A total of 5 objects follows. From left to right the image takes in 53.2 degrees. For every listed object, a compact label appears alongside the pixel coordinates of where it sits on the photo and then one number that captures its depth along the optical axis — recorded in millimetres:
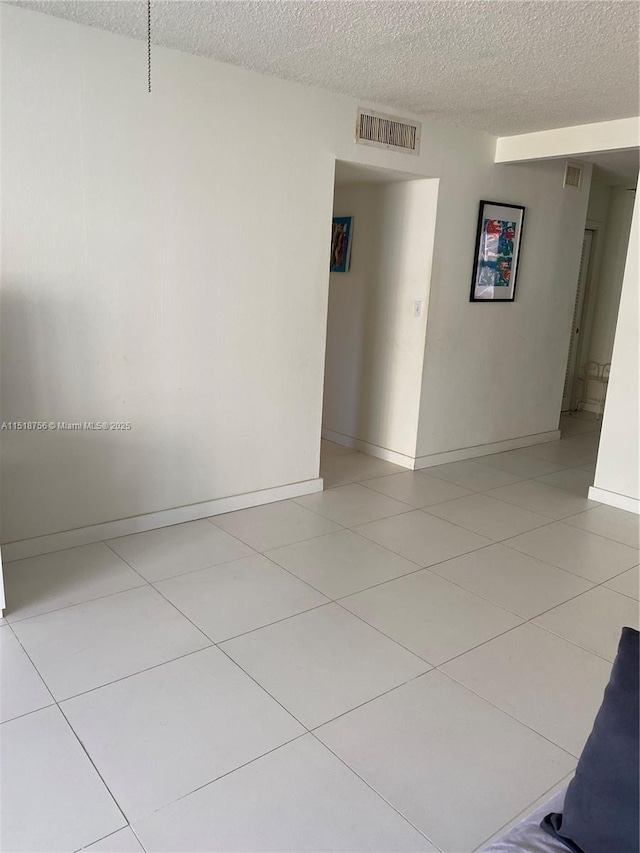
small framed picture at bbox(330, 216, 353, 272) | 5234
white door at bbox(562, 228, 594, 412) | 6828
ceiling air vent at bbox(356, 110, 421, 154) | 3973
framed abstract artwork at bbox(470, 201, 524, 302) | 4883
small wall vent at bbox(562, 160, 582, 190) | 5320
